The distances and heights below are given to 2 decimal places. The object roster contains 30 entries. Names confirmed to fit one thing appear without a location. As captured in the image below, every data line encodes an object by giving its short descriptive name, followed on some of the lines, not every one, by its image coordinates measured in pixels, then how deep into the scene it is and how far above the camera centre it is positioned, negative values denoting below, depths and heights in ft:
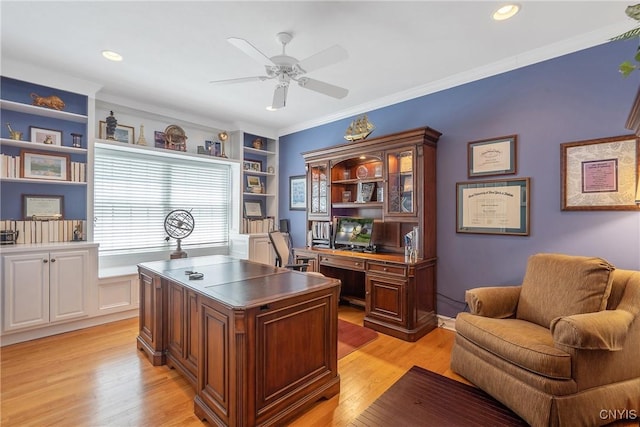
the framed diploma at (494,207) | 8.98 +0.25
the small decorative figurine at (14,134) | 9.87 +2.69
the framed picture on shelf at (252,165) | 16.57 +2.81
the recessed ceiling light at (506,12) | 6.79 +4.85
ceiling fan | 6.47 +3.60
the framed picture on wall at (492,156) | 9.19 +1.90
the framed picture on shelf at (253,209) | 16.61 +0.28
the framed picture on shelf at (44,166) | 10.16 +1.72
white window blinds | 12.52 +0.83
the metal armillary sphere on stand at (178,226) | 12.17 -0.51
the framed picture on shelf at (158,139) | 13.52 +3.47
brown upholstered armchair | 5.42 -2.70
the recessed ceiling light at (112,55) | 8.78 +4.88
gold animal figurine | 10.18 +3.96
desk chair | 11.76 -1.49
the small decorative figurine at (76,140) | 10.99 +2.79
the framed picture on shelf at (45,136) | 10.34 +2.82
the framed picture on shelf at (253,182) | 16.84 +1.88
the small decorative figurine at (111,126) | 11.89 +3.58
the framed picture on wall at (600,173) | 7.41 +1.11
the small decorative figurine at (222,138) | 15.54 +4.07
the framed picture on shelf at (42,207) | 10.25 +0.24
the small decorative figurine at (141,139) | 12.82 +3.31
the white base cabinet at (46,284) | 9.06 -2.35
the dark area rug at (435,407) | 5.92 -4.20
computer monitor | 12.41 -0.82
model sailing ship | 11.63 +3.43
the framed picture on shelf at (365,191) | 12.50 +1.01
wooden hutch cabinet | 9.92 -0.10
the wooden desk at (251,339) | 5.21 -2.60
